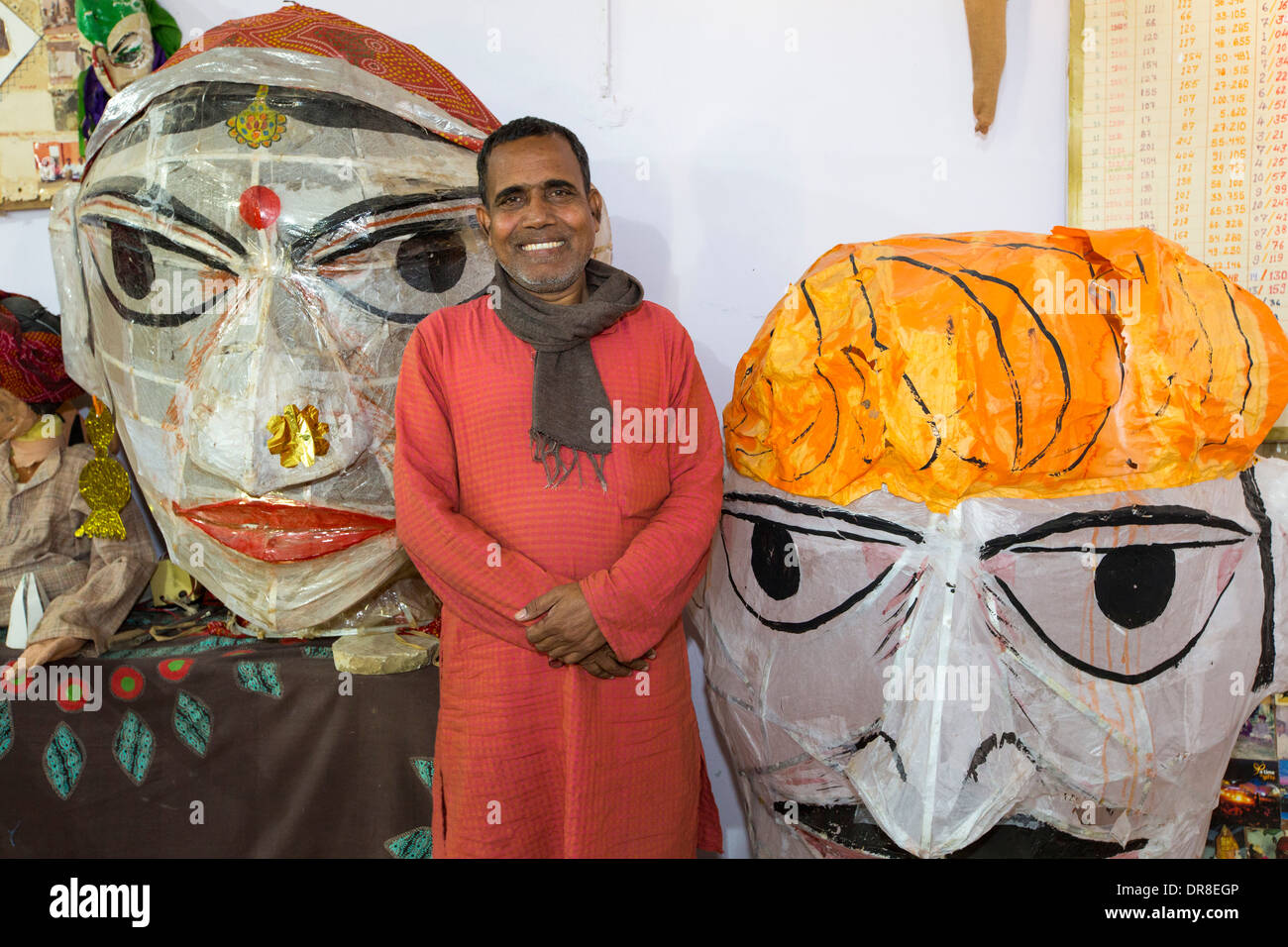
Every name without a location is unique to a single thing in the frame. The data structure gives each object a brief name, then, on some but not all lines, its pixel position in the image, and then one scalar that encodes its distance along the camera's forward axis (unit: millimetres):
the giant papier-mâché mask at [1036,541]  1534
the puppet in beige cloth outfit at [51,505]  2234
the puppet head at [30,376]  2334
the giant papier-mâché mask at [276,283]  1897
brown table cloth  1981
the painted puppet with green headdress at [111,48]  2379
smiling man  1569
